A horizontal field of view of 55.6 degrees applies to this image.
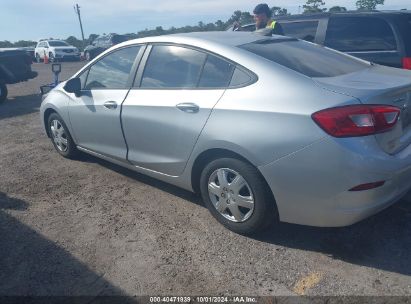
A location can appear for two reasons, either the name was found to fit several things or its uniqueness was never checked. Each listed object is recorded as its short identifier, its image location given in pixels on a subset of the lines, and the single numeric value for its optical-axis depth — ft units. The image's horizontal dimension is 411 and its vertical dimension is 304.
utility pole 181.99
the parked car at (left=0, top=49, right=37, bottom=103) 35.35
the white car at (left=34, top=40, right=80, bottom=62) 101.86
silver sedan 8.80
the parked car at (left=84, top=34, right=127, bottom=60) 92.30
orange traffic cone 101.16
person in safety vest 19.72
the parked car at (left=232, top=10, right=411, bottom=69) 17.57
